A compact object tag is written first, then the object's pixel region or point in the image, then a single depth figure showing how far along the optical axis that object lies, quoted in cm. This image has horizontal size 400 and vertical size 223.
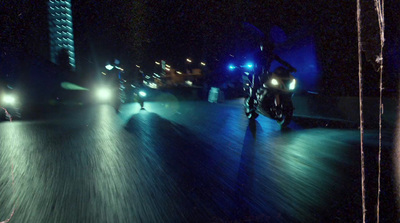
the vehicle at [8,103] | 1316
